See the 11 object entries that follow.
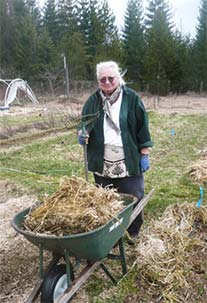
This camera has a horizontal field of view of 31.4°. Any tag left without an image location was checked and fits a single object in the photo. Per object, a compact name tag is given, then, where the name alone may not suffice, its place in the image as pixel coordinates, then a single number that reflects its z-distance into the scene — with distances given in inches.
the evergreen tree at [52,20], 1203.9
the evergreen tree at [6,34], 1203.2
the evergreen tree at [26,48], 1080.2
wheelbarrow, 76.9
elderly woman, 106.7
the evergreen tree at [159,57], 952.9
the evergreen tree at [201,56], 941.8
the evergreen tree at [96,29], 1046.4
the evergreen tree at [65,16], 1171.0
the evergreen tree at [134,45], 1052.5
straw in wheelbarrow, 81.1
